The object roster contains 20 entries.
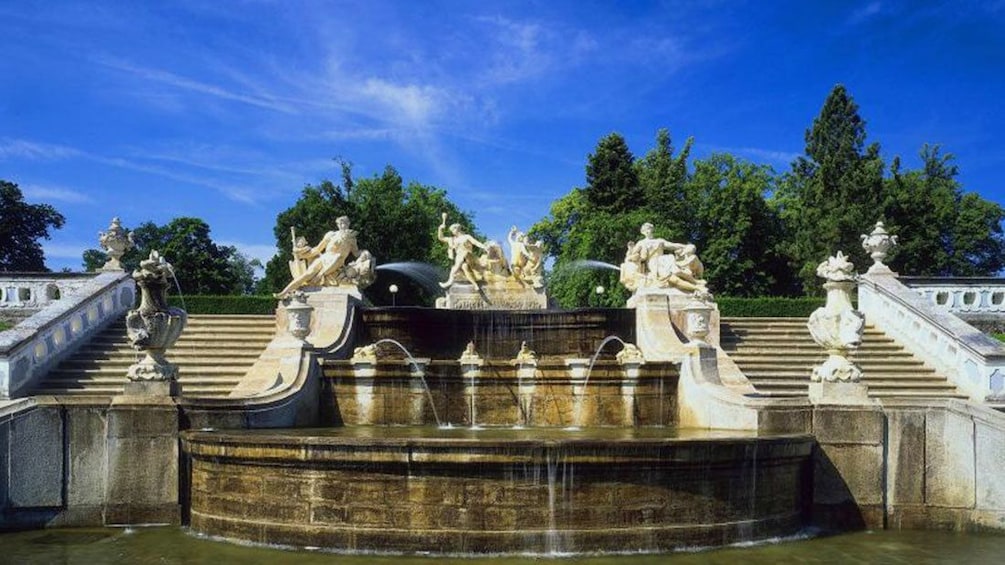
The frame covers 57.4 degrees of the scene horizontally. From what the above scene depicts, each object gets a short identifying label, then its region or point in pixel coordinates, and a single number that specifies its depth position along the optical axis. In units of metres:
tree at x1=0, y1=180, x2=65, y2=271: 57.34
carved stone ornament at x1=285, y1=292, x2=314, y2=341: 15.77
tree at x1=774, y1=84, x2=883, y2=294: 39.84
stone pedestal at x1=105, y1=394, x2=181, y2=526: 11.61
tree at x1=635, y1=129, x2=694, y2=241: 46.75
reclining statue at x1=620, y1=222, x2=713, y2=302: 19.92
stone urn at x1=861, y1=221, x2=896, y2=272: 23.75
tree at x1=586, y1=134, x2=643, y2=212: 47.25
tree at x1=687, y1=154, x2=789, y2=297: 44.94
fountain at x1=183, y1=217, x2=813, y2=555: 9.90
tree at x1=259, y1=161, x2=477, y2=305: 45.59
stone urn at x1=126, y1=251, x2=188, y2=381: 11.94
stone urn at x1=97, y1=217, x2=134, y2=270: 23.41
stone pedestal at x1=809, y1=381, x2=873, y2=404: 12.23
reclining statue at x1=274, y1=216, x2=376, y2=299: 19.91
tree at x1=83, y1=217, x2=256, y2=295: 61.31
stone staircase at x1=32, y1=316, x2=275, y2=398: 17.61
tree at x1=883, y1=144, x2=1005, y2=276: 41.81
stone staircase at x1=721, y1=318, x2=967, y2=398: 18.36
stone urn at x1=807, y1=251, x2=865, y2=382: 12.35
